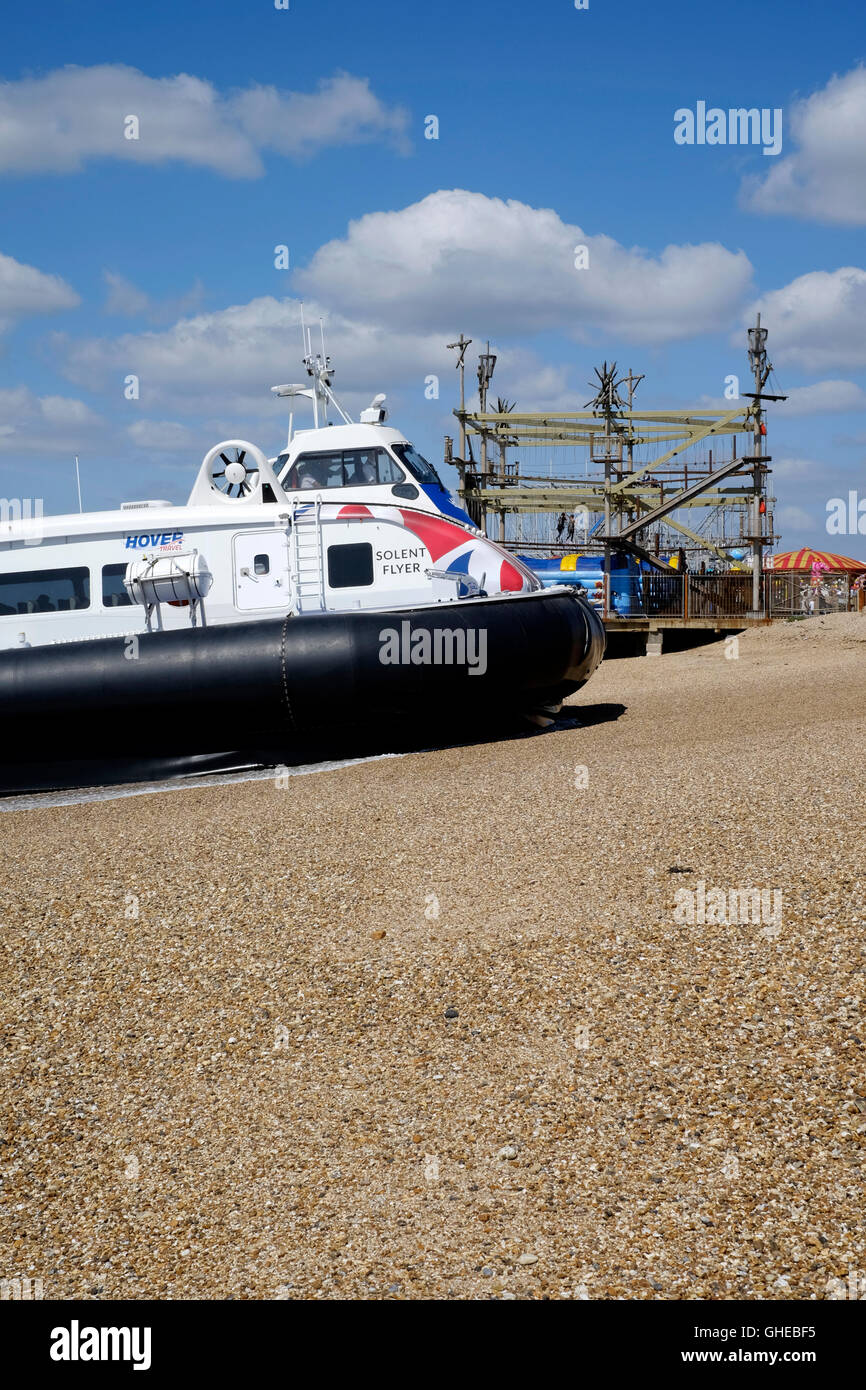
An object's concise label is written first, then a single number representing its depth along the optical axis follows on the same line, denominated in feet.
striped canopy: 157.62
